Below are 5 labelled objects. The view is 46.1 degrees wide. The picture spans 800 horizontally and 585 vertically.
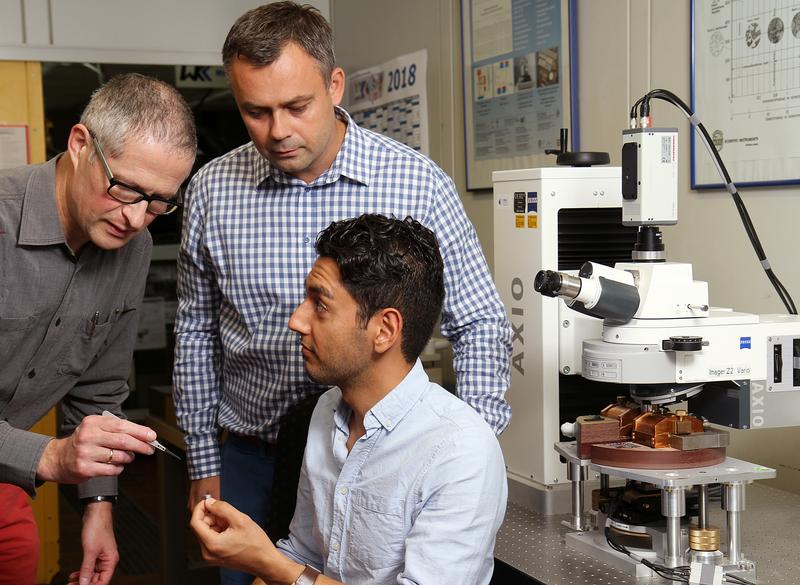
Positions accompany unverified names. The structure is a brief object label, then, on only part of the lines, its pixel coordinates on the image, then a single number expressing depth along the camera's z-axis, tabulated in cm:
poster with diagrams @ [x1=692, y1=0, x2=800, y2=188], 208
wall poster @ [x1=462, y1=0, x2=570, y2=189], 288
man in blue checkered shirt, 172
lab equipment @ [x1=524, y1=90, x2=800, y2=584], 163
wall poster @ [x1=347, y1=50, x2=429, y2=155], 377
